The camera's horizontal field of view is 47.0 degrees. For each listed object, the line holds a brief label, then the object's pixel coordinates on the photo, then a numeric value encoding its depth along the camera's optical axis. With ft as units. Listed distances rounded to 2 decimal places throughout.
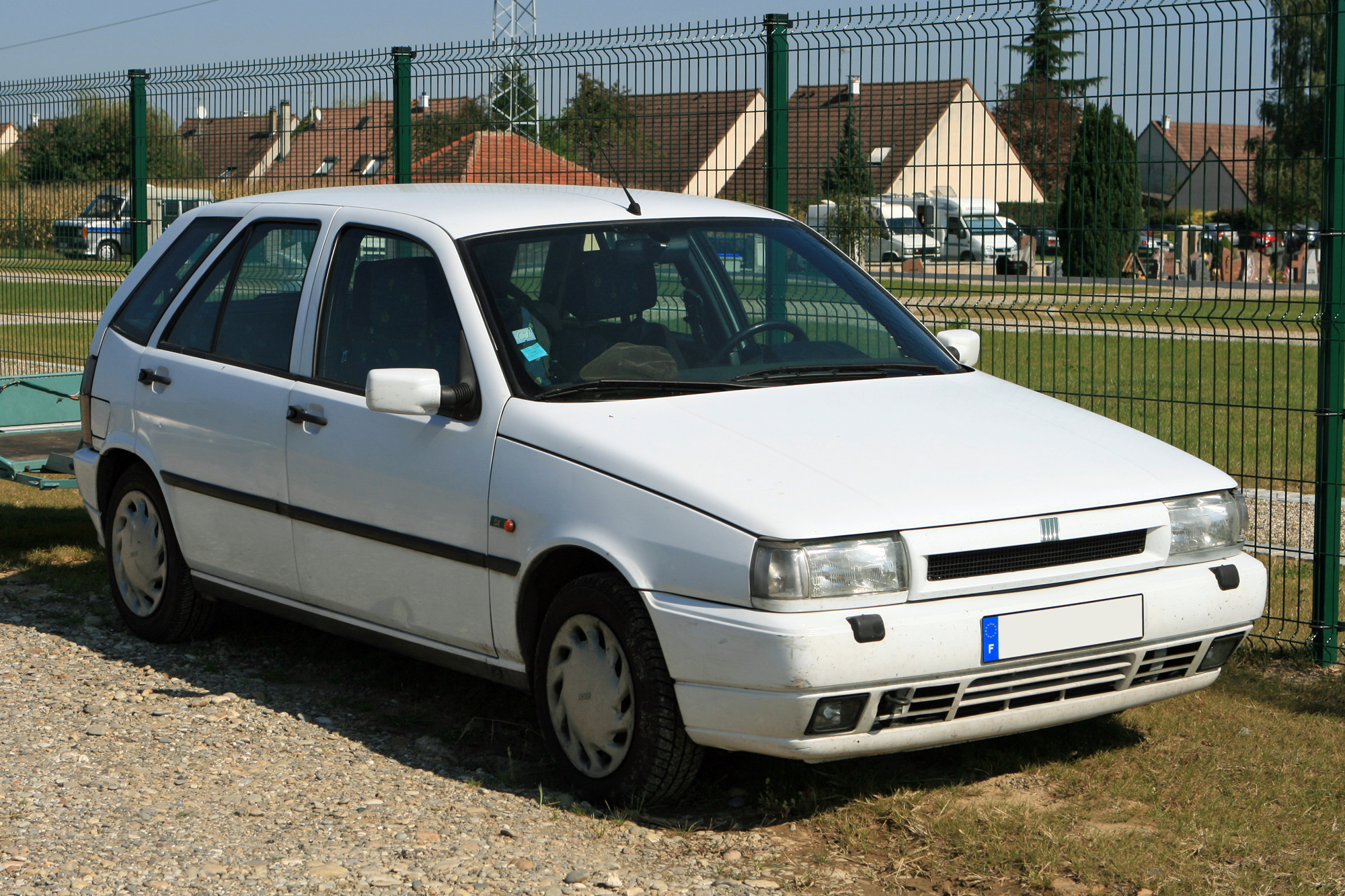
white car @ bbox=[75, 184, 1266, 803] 12.85
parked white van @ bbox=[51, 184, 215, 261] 36.55
